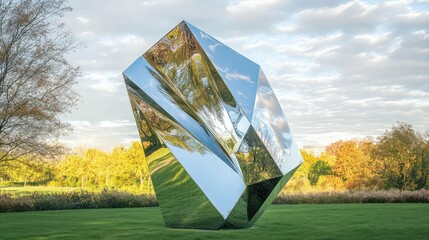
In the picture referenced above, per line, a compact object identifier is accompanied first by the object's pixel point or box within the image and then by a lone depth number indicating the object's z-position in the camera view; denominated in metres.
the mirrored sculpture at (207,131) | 9.98
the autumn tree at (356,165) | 35.24
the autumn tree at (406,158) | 32.66
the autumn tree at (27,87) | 22.89
